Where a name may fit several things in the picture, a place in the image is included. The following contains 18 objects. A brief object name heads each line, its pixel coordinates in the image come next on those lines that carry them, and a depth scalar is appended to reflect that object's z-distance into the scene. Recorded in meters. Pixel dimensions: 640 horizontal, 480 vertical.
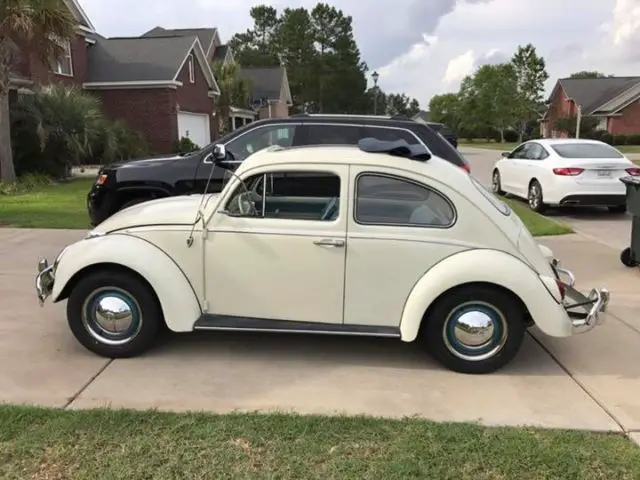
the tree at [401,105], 131.14
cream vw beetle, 4.37
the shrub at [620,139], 50.94
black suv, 8.30
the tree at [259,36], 77.38
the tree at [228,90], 35.59
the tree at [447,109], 85.79
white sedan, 11.73
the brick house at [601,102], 55.62
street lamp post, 35.95
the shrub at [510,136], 71.06
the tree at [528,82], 64.56
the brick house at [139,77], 26.83
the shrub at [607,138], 48.66
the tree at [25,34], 14.98
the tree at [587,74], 116.11
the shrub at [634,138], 51.56
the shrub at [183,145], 27.09
